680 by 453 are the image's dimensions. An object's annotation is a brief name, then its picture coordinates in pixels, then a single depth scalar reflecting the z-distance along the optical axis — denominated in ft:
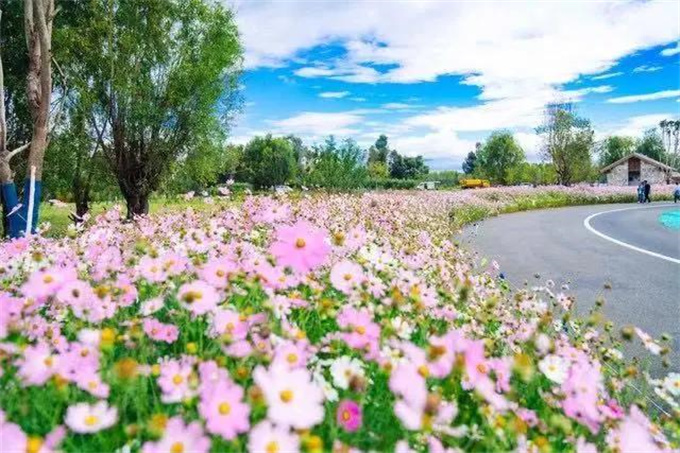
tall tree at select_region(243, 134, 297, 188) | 305.12
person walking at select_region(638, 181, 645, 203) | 150.06
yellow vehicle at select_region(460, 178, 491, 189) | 289.82
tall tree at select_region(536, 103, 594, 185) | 228.84
